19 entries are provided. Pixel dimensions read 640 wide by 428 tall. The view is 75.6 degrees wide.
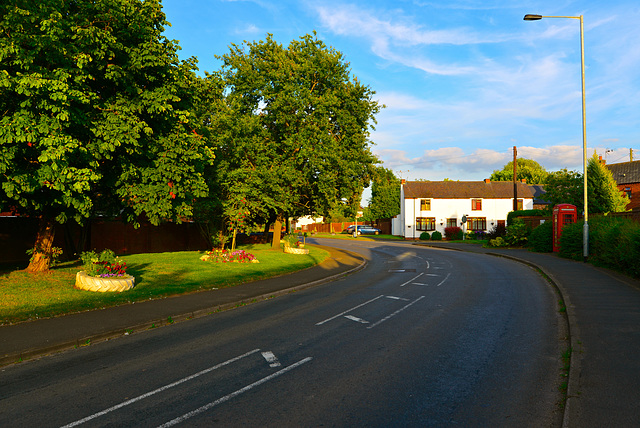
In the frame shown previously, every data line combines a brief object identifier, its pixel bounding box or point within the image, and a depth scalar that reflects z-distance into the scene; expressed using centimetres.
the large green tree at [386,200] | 7731
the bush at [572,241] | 2248
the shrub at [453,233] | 5212
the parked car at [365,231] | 7398
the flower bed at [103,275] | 1267
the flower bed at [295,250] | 2808
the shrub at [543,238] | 2823
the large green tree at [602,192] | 4059
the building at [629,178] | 5796
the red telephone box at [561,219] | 2714
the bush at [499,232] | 3692
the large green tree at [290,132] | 2484
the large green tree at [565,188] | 4194
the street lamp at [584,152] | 2019
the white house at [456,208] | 6019
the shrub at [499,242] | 3438
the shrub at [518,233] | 3331
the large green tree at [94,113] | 1031
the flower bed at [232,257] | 2207
